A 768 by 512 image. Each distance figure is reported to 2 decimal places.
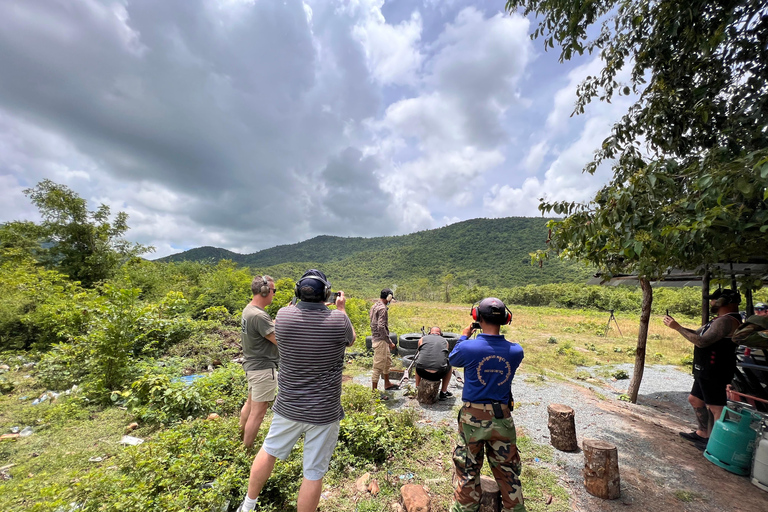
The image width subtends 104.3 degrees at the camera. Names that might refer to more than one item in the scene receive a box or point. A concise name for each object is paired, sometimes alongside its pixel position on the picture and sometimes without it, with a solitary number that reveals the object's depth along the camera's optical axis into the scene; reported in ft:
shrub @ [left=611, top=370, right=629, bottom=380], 27.35
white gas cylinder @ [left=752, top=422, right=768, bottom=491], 11.04
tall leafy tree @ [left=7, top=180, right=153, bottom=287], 41.65
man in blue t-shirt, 8.20
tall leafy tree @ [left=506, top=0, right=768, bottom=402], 7.99
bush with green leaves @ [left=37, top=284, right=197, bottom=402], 17.92
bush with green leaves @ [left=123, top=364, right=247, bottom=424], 14.99
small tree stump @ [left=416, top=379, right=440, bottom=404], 18.04
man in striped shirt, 7.78
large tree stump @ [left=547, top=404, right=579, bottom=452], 13.34
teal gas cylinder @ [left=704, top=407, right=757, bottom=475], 11.96
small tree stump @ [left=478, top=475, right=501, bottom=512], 8.86
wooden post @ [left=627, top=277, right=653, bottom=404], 19.79
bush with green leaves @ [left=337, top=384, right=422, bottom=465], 12.23
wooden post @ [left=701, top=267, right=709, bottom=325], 18.81
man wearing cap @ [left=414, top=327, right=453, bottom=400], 17.03
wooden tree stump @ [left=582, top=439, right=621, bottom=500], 10.32
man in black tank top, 13.21
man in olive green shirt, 11.39
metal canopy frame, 16.98
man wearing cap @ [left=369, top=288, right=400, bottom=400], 18.78
